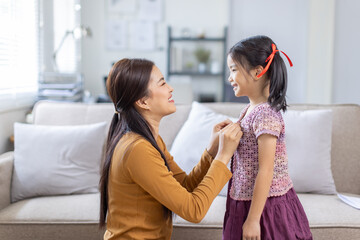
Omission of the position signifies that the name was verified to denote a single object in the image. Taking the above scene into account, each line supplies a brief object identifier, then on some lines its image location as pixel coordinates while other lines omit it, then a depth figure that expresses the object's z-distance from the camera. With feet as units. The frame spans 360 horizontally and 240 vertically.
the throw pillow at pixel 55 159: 6.44
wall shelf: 17.39
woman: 3.62
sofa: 5.47
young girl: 3.78
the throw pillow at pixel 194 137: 6.55
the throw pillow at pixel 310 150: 6.38
